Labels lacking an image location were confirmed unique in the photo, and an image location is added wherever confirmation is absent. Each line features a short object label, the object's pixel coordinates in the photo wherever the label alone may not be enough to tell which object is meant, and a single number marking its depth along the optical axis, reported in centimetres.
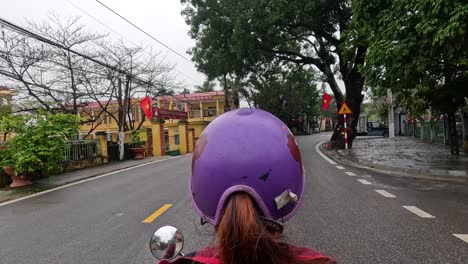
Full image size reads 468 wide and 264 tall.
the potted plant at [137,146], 2338
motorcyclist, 120
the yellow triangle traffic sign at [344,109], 2121
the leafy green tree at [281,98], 5503
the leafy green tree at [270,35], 1853
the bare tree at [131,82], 2395
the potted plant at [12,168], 1212
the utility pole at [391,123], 3441
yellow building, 4706
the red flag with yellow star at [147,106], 2708
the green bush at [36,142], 1206
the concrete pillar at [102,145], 1992
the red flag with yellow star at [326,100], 2980
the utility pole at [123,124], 2180
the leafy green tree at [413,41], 815
